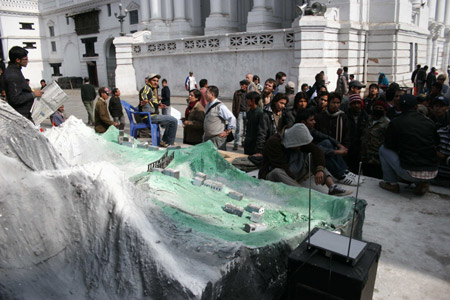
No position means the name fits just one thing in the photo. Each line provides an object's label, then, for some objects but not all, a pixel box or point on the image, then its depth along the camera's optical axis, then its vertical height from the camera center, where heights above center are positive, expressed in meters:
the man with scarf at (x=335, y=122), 5.43 -0.78
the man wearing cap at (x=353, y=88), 6.72 -0.36
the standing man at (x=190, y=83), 15.91 -0.40
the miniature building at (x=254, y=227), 2.82 -1.21
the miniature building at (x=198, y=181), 3.77 -1.11
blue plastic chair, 7.73 -1.08
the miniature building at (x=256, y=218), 3.12 -1.24
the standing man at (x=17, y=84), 4.93 -0.08
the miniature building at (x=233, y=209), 3.18 -1.20
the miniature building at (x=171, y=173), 3.68 -1.00
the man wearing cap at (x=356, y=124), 5.81 -0.88
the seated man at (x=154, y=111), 7.61 -0.77
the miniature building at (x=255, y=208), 3.23 -1.22
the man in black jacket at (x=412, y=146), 4.65 -1.01
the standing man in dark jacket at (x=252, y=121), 5.99 -0.80
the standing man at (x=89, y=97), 12.11 -0.70
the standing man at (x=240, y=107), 8.40 -0.80
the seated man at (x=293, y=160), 4.20 -1.09
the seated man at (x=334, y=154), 5.22 -1.21
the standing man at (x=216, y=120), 6.27 -0.82
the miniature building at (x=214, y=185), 3.81 -1.17
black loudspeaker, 2.04 -1.18
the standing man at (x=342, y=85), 11.00 -0.46
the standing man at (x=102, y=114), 7.75 -0.81
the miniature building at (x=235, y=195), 3.63 -1.23
